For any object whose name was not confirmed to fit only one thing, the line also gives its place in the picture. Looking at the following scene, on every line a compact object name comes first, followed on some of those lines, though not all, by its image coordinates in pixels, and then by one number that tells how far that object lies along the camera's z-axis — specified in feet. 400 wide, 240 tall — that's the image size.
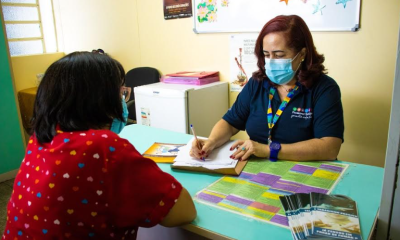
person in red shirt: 2.85
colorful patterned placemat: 3.60
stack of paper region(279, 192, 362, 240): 3.11
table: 3.22
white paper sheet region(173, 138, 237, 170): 4.65
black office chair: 11.55
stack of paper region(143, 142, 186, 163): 5.14
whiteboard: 7.98
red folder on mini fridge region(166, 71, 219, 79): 10.08
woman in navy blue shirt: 4.98
